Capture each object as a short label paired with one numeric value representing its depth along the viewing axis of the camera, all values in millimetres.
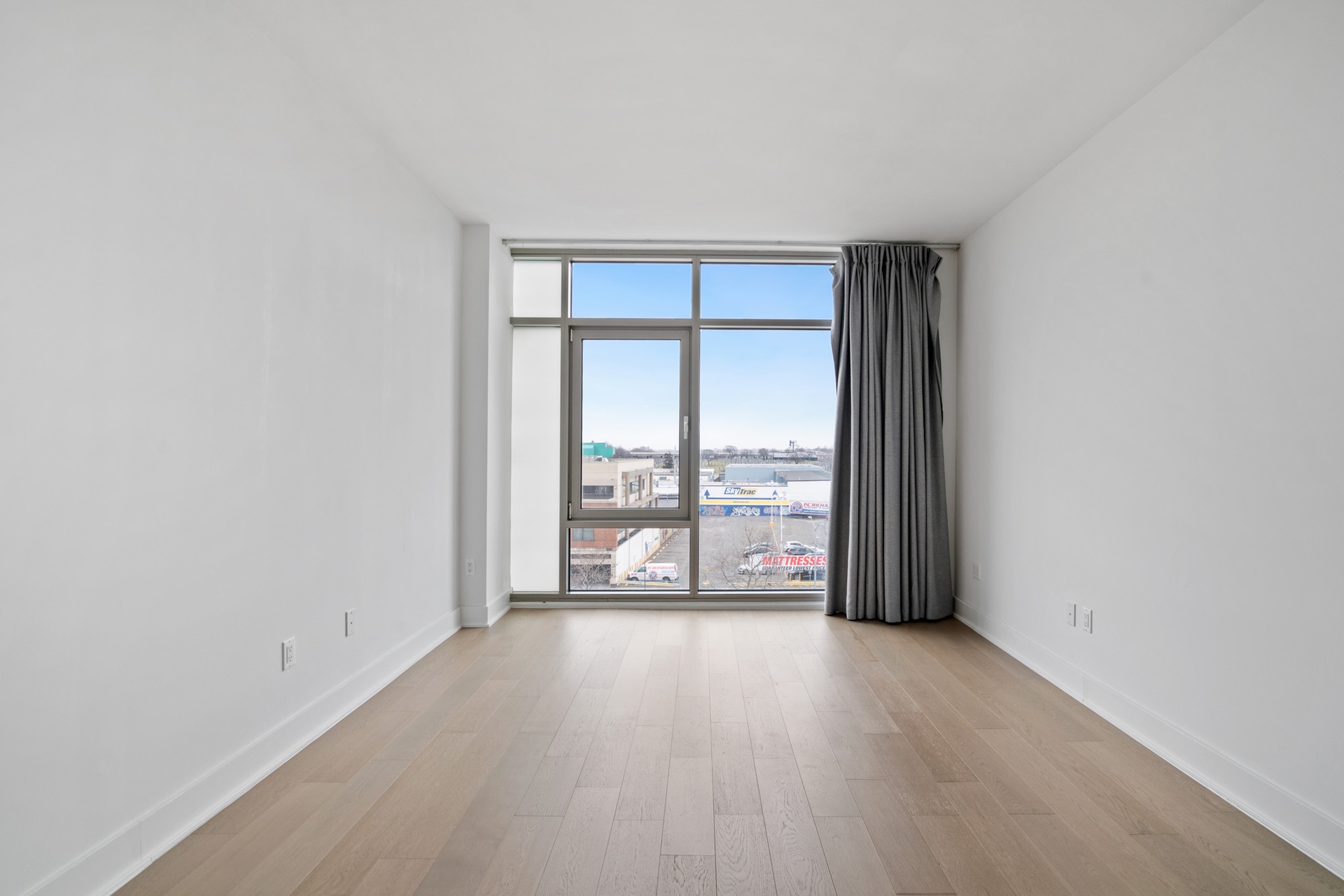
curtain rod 4590
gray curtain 4441
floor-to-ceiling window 4785
